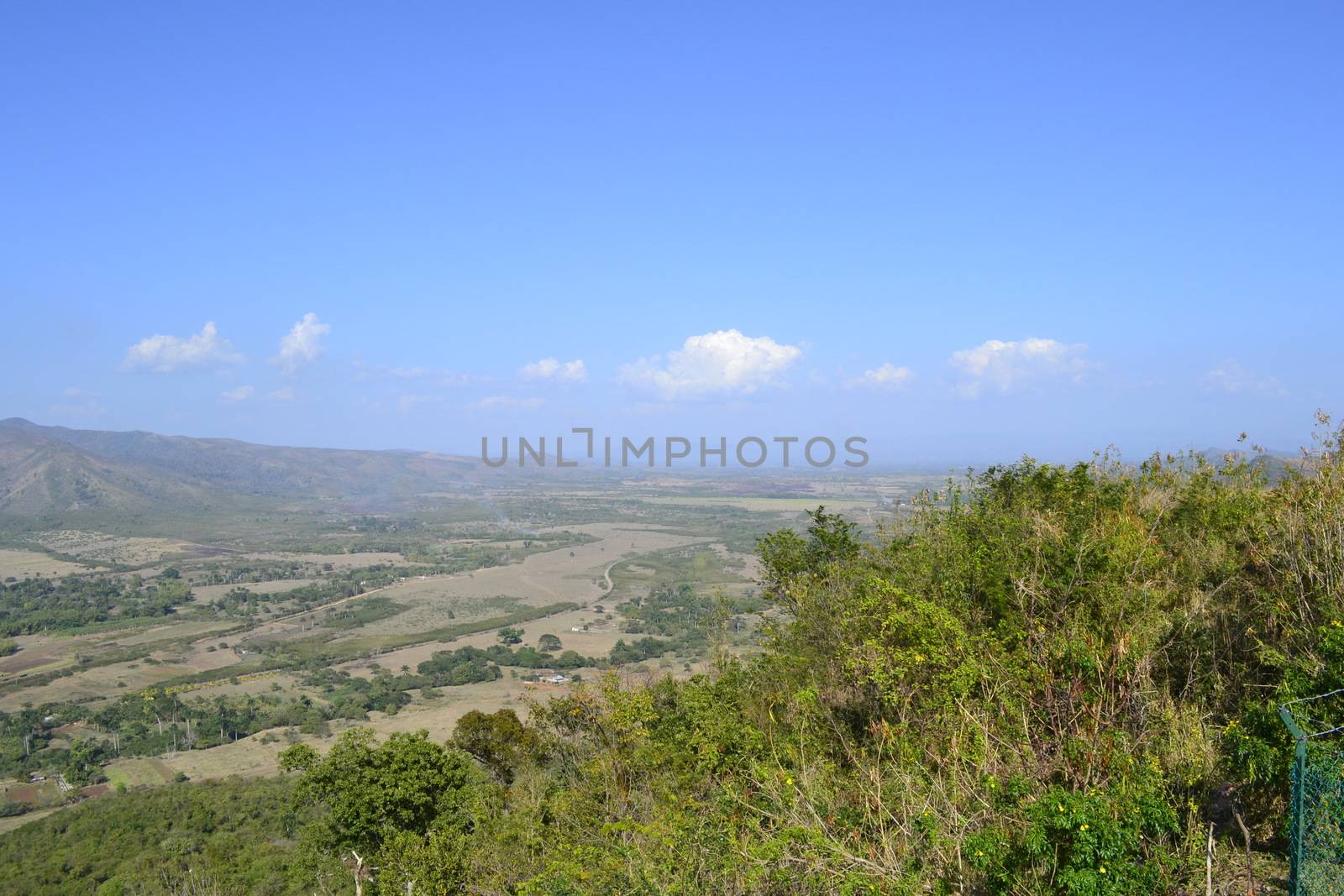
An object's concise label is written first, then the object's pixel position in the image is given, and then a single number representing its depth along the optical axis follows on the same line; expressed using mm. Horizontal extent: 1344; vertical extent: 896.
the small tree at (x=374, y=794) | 15984
